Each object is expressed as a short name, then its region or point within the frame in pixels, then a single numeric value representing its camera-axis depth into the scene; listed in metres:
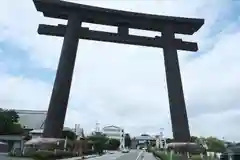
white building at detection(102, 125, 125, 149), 63.14
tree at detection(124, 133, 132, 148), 65.46
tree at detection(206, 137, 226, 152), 25.32
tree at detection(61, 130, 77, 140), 29.21
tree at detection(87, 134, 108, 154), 30.00
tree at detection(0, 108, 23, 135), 26.93
